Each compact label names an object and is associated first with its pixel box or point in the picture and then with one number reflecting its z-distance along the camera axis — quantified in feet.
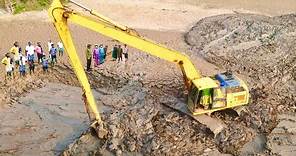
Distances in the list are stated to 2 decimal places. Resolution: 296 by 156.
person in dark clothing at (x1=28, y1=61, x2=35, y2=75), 52.93
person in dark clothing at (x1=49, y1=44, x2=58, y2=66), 53.61
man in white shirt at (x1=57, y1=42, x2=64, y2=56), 56.31
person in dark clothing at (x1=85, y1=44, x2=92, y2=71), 52.62
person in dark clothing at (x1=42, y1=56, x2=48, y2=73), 53.12
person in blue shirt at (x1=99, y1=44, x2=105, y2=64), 53.80
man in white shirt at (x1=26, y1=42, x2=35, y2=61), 53.24
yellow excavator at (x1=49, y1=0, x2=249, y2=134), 37.96
